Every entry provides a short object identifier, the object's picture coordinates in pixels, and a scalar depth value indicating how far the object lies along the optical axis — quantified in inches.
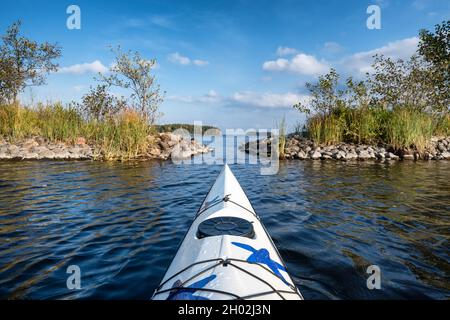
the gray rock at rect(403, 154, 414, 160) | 593.3
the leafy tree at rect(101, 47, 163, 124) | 713.0
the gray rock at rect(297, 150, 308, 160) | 624.4
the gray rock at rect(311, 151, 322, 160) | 619.3
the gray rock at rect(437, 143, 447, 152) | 623.5
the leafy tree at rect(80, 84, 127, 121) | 701.3
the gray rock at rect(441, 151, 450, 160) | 596.5
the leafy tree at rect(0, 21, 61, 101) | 764.0
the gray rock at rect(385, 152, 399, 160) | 593.3
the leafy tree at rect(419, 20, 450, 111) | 614.5
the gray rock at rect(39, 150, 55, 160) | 557.9
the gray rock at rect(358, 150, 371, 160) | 601.6
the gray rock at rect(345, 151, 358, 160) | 603.3
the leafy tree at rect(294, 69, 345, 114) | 695.1
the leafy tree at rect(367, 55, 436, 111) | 701.9
